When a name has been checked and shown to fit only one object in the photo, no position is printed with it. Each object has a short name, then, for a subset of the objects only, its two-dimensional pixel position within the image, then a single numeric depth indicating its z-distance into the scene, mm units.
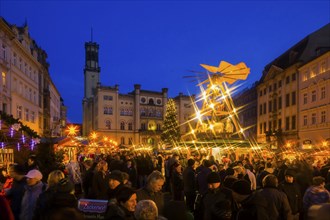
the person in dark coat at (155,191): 5680
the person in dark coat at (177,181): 11094
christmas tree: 58188
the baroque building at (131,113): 83875
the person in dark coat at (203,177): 9562
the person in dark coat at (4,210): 3701
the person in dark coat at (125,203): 3944
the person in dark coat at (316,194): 6375
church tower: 96625
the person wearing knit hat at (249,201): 5082
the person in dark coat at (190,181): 10806
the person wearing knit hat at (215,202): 5403
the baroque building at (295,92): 39031
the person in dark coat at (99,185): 8078
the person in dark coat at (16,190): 6012
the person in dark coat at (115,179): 6118
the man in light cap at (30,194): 5664
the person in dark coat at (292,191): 7121
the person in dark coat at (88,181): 9395
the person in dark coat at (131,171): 13067
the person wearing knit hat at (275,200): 5399
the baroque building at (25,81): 30844
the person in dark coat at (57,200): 3363
